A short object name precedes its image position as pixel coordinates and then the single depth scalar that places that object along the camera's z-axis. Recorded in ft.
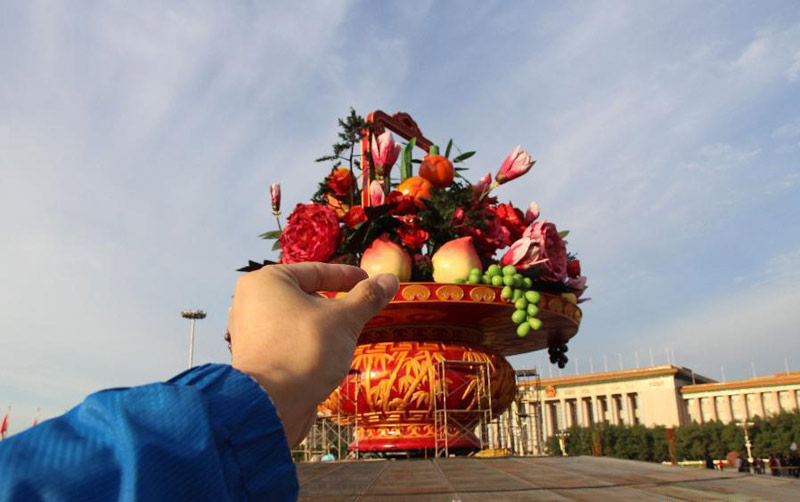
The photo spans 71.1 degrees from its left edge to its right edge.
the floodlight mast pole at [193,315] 100.32
